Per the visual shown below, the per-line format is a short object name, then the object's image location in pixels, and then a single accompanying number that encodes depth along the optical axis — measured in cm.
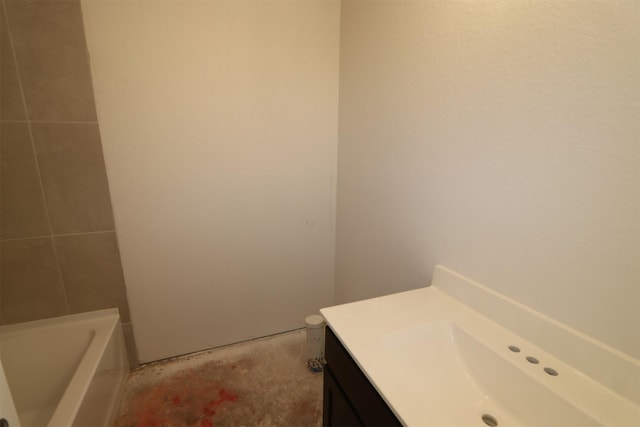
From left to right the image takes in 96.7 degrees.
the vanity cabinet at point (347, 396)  70
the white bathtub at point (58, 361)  135
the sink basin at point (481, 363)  64
